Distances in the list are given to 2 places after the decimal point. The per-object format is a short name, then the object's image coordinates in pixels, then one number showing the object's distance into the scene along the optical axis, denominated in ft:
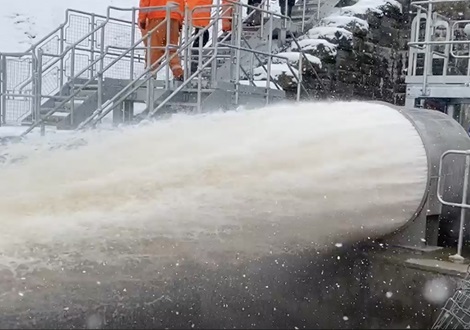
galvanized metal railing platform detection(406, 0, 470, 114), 27.63
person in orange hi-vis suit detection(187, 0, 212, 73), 31.09
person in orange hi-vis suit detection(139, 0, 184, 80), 29.04
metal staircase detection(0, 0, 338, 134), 27.73
